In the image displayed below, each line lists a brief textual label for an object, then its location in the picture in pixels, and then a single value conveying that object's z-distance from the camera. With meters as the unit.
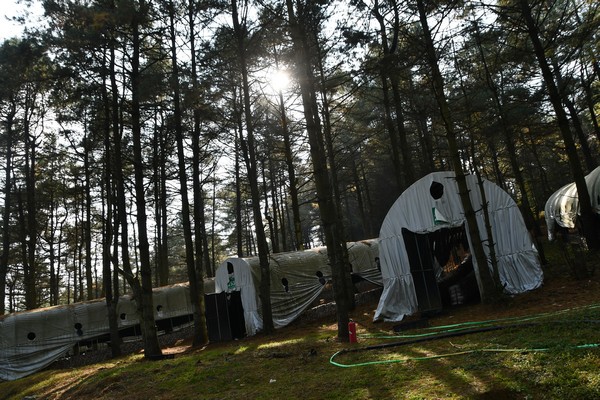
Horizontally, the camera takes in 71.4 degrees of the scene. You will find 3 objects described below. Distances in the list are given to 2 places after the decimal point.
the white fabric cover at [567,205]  14.25
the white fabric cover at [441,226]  11.09
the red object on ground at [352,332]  8.58
